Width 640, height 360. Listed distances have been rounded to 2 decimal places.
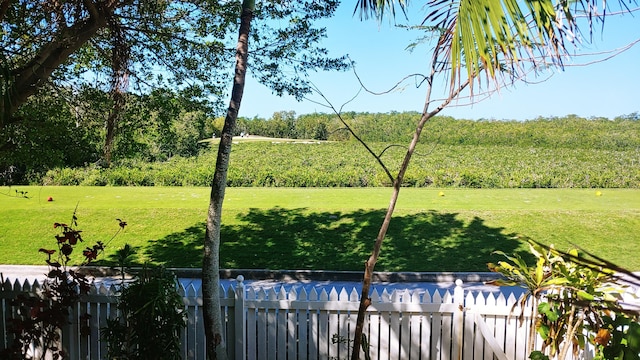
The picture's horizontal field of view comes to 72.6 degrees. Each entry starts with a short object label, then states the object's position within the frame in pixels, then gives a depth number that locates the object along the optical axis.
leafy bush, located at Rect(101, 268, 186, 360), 2.86
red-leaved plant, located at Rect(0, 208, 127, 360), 3.13
